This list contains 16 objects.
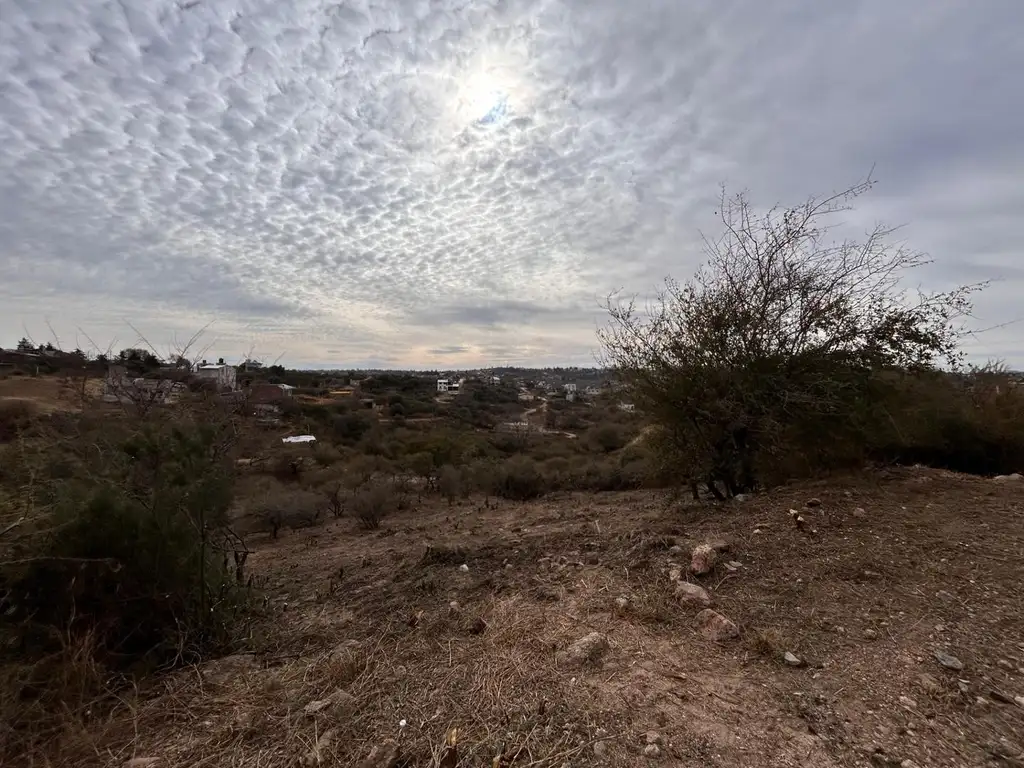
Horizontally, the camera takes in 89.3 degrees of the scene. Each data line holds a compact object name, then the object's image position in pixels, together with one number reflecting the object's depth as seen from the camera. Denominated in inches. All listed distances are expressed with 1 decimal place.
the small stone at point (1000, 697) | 101.1
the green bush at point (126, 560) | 127.7
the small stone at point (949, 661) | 111.0
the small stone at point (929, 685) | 103.8
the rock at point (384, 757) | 90.5
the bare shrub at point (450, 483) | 506.0
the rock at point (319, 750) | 91.8
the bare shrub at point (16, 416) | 184.0
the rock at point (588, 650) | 120.4
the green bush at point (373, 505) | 395.2
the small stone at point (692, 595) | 147.3
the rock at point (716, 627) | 130.4
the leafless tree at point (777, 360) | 245.3
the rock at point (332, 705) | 105.7
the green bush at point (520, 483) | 496.1
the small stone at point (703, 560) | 165.3
